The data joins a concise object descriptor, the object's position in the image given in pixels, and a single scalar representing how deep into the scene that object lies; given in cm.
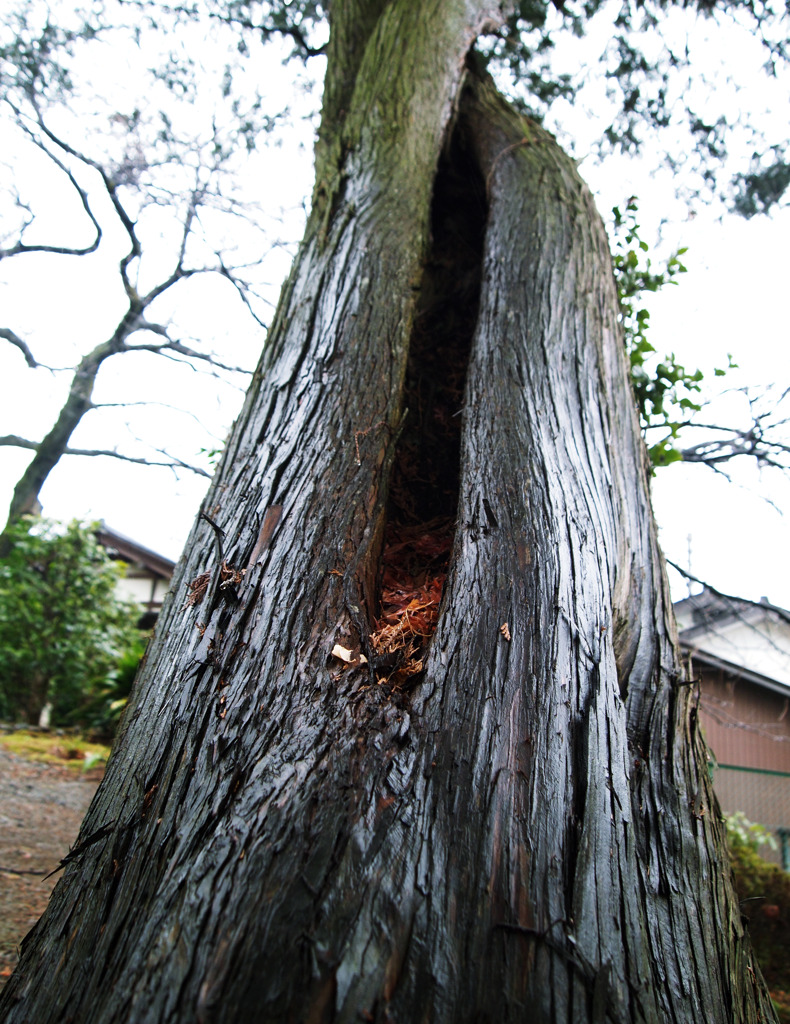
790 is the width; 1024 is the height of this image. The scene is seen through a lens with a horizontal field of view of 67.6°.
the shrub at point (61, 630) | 879
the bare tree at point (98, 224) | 753
